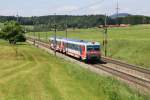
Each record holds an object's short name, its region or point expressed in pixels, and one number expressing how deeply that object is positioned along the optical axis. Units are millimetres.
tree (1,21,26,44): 130587
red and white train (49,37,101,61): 58656
